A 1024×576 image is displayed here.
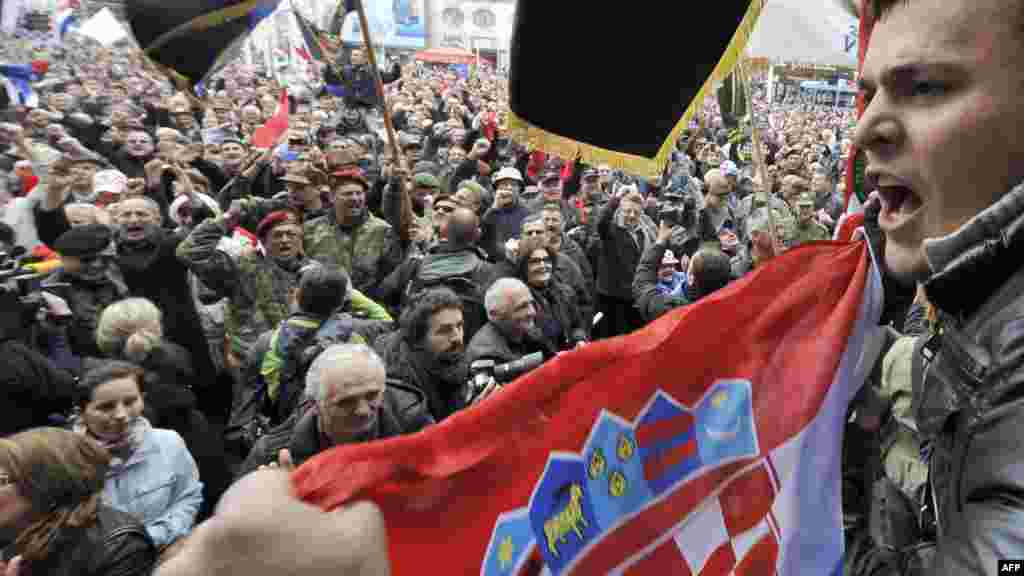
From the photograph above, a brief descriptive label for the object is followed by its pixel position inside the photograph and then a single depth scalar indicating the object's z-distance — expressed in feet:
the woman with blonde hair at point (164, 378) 10.69
